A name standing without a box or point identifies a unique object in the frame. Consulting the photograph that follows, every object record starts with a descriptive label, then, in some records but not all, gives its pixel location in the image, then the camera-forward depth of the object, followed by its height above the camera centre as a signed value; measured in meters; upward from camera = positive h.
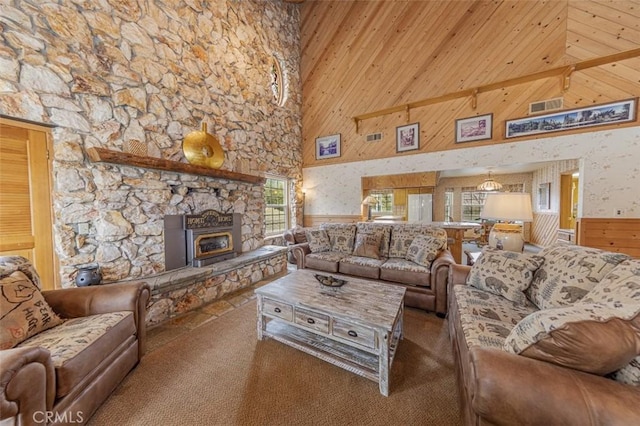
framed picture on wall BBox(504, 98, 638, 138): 3.44 +1.33
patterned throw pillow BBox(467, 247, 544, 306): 1.89 -0.61
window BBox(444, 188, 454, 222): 8.41 -0.08
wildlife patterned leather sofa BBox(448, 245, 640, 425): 0.81 -0.66
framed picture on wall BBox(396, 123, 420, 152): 4.90 +1.43
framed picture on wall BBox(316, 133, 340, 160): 5.77 +1.47
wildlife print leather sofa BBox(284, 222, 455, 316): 2.71 -0.73
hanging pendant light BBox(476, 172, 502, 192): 6.09 +0.44
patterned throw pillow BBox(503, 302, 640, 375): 0.86 -0.54
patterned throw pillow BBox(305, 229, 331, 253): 3.79 -0.60
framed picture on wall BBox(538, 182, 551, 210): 6.16 +0.16
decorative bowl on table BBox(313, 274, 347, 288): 2.20 -0.75
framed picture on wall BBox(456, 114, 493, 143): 4.29 +1.42
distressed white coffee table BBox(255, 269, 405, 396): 1.62 -0.90
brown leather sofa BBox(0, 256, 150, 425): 0.99 -0.79
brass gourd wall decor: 3.06 +0.78
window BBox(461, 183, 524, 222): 7.98 -0.02
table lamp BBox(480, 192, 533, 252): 2.52 -0.14
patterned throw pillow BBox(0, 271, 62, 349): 1.29 -0.62
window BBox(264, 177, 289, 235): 5.11 +0.00
